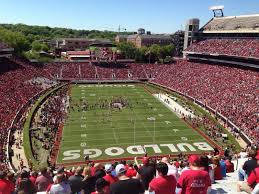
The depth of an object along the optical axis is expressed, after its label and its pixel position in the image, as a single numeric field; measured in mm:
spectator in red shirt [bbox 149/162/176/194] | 4673
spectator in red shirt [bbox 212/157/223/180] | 8533
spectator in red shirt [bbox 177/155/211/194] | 4387
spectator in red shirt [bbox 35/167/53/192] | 7075
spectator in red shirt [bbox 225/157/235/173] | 10816
